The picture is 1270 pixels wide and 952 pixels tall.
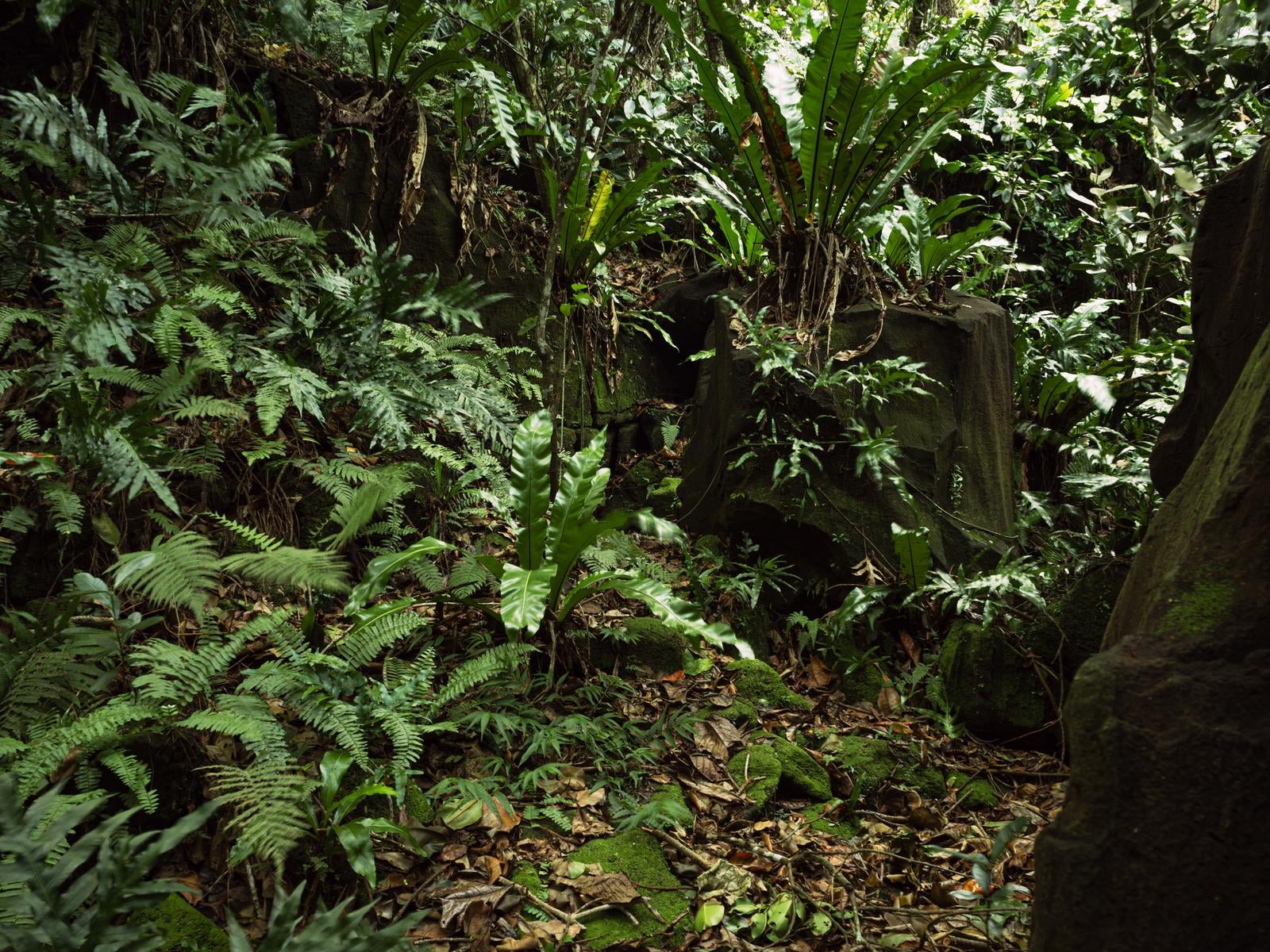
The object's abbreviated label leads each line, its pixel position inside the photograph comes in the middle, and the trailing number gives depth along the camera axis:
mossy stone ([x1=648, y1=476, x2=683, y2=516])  4.60
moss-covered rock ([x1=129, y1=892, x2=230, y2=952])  1.80
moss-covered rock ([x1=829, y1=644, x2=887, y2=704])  3.47
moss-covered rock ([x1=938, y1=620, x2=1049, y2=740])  3.15
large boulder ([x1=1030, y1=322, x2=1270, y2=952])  1.29
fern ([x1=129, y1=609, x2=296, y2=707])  2.15
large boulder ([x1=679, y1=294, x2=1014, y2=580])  3.87
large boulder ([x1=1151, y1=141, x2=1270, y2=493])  2.15
